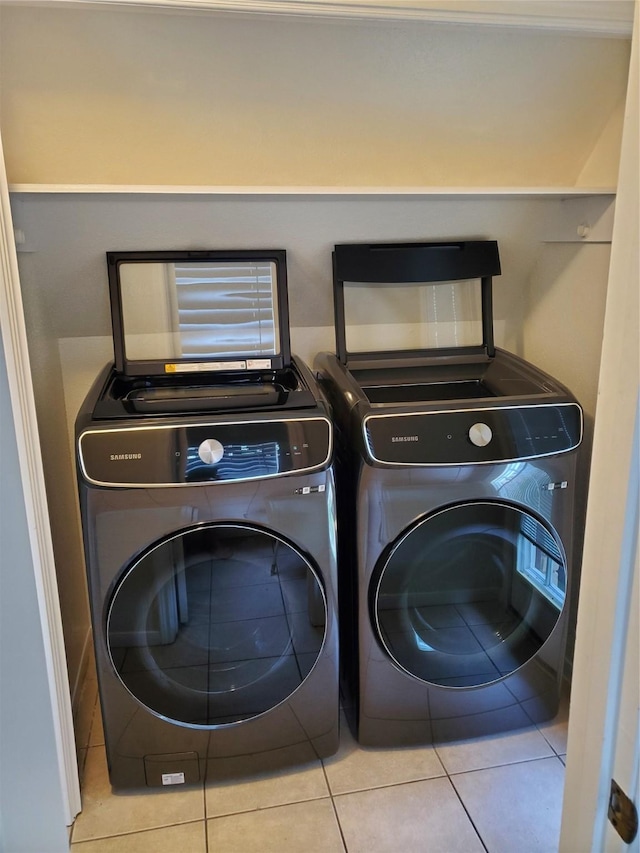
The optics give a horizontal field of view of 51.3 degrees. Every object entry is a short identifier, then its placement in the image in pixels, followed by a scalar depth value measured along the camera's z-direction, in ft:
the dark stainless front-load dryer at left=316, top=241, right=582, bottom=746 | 5.01
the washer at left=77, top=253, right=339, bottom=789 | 4.62
